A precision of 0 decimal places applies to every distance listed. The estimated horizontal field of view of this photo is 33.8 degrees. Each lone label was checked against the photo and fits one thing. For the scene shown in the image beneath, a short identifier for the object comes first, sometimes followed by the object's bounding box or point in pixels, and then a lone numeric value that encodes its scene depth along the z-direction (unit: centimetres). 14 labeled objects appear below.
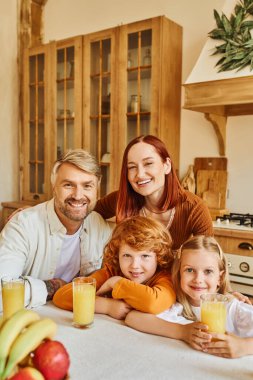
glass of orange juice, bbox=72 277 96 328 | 119
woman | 175
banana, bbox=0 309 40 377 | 71
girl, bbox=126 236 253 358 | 107
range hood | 250
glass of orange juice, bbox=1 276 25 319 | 123
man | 169
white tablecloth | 93
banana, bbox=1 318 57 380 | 70
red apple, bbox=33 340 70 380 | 73
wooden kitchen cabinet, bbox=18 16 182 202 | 312
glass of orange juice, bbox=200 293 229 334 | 108
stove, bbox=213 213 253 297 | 246
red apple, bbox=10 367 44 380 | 68
